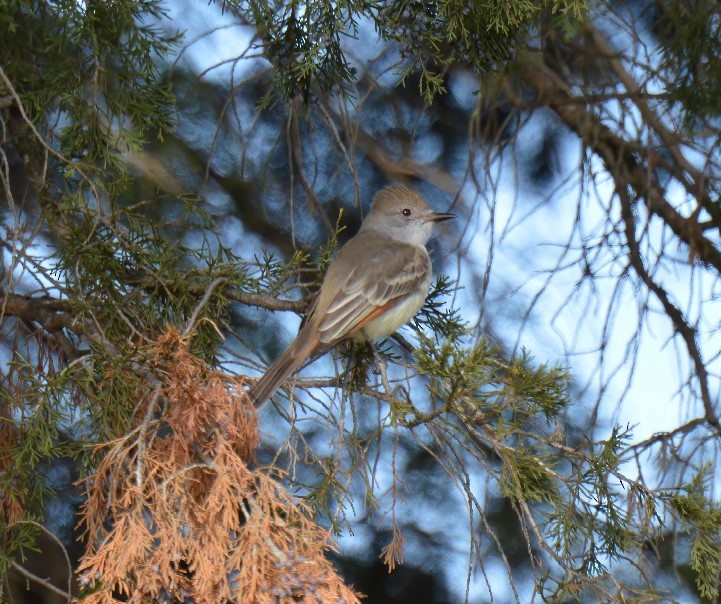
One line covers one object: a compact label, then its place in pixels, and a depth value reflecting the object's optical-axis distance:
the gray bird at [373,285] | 7.25
